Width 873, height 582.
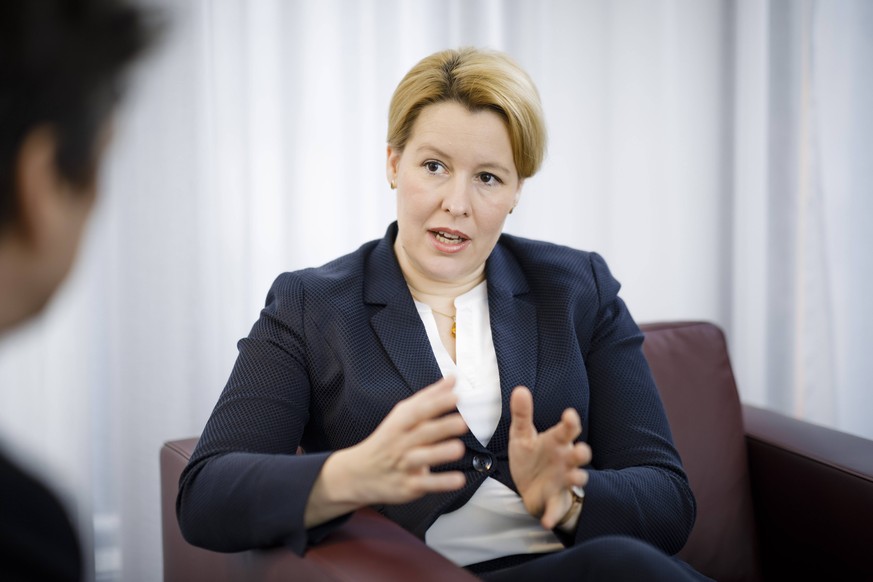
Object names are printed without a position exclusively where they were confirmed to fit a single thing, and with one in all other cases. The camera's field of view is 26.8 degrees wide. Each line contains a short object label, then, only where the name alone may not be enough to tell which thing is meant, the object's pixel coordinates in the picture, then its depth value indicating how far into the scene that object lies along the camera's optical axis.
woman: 1.78
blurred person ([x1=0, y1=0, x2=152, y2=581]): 0.68
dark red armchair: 1.99
